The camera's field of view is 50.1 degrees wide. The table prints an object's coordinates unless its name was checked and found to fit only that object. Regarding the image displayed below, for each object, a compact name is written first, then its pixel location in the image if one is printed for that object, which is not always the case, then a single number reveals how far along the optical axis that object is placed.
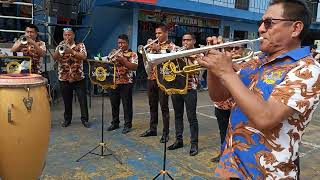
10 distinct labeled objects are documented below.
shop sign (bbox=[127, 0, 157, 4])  9.61
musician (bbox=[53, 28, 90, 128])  6.76
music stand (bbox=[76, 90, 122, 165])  5.11
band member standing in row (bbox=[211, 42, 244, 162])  4.86
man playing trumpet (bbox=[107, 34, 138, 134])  6.51
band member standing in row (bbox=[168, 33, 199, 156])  5.43
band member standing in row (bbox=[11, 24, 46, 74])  6.33
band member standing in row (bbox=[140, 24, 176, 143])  5.87
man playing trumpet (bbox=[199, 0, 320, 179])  1.70
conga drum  3.31
